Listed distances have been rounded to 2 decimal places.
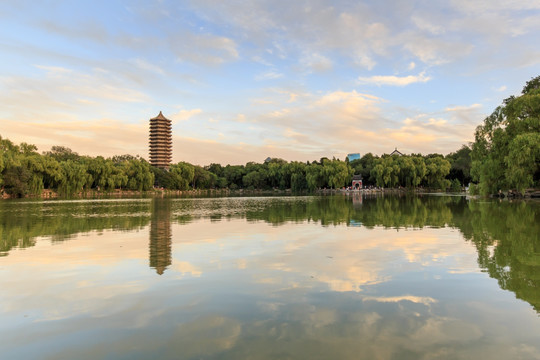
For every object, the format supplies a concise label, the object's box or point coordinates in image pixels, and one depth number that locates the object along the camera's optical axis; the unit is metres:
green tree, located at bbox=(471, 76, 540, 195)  29.81
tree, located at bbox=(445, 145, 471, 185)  82.36
